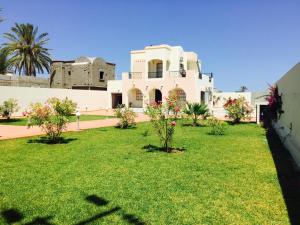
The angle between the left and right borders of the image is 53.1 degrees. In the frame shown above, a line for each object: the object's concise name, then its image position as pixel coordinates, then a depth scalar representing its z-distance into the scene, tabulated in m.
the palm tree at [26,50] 41.41
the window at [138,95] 38.01
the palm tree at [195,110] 20.12
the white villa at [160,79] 32.16
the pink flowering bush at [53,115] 12.05
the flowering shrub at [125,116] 18.27
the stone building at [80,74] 43.62
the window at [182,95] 34.16
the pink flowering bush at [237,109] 21.83
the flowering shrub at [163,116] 10.58
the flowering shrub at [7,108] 22.31
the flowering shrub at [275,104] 15.54
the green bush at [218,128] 15.43
